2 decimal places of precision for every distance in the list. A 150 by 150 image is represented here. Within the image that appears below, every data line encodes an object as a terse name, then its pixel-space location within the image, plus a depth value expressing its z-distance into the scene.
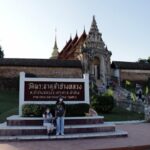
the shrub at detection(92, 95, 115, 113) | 11.57
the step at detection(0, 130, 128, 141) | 6.37
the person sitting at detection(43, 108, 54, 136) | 6.82
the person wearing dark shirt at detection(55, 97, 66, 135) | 6.66
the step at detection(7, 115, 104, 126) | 7.10
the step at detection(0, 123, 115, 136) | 6.66
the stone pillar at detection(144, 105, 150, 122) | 10.08
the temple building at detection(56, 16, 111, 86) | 22.80
